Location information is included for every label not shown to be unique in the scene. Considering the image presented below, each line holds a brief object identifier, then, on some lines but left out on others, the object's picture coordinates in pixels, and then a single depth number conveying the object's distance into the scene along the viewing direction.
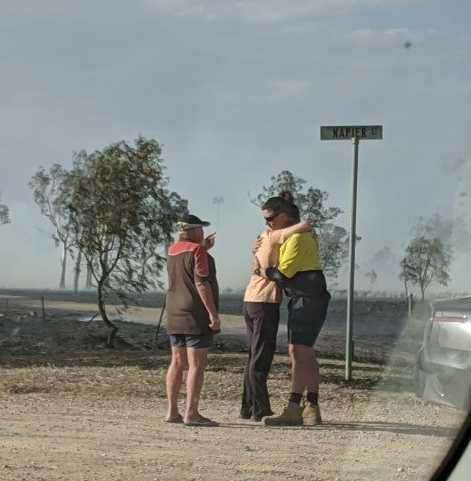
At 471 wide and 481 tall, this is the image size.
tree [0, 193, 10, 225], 45.42
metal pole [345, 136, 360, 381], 11.41
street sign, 11.09
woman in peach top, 8.43
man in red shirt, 8.18
